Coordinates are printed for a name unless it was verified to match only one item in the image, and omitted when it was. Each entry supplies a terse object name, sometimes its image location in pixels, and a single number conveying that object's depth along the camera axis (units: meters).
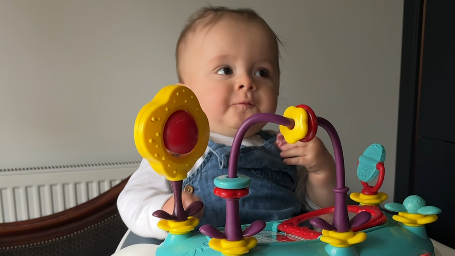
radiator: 0.99
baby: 0.59
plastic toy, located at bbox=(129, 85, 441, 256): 0.34
